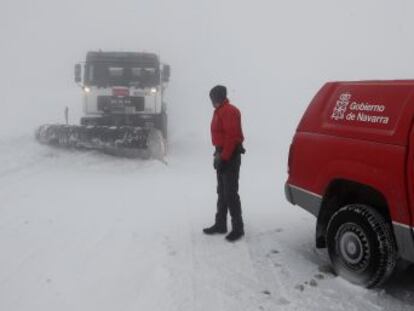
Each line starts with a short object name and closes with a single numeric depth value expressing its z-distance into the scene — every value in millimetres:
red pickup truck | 4488
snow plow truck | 14617
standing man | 6336
